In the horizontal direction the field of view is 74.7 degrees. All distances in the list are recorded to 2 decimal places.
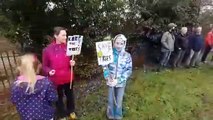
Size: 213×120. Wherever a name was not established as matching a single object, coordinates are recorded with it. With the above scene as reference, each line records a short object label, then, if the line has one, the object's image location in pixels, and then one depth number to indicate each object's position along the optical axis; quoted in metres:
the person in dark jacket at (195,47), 3.86
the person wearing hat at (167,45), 3.65
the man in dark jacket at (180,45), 3.75
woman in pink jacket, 2.18
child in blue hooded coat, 2.33
